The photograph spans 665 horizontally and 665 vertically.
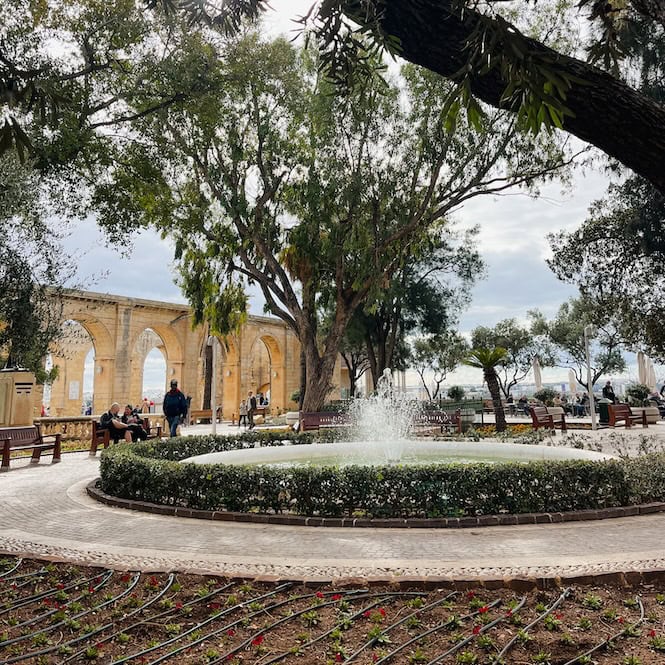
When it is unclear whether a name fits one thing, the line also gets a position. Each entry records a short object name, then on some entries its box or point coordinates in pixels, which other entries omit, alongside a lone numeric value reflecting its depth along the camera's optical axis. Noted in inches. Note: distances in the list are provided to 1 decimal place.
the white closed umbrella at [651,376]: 1086.1
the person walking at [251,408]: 836.0
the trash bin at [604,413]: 748.1
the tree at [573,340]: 1425.9
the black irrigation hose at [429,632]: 100.3
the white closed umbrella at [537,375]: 1178.0
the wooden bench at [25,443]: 407.5
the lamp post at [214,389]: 603.2
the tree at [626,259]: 582.9
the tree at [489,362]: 692.9
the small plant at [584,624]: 111.7
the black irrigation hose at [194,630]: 101.5
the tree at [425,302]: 946.1
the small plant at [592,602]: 122.8
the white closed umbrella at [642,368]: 1000.7
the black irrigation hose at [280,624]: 101.9
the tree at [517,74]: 83.3
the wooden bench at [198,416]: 1038.4
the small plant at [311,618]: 116.8
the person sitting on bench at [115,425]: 506.3
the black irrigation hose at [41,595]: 128.0
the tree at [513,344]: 1596.9
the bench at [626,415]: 689.8
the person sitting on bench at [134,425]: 518.7
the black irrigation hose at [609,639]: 97.9
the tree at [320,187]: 601.0
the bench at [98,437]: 497.0
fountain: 345.3
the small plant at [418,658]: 100.2
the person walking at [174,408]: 539.8
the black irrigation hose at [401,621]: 102.2
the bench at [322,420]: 595.5
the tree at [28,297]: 513.7
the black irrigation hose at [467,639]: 100.2
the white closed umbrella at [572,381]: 1296.1
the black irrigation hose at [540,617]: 101.3
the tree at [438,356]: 1526.8
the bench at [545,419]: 655.8
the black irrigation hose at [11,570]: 152.0
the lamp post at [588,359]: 650.2
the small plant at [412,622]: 114.8
